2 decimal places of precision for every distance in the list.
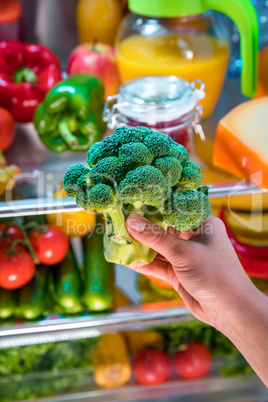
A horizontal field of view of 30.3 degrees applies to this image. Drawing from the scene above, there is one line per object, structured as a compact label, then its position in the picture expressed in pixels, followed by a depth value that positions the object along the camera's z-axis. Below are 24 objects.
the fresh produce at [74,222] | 1.32
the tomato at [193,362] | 1.51
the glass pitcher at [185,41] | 1.18
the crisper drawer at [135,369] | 1.50
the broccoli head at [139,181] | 0.74
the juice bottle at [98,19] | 1.49
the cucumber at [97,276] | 1.29
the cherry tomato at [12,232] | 1.31
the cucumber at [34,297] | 1.25
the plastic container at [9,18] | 1.49
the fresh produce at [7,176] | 1.09
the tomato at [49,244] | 1.29
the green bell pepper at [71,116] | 1.20
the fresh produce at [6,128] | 1.19
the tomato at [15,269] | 1.25
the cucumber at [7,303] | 1.26
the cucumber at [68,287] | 1.28
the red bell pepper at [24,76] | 1.31
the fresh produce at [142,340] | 1.57
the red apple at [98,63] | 1.38
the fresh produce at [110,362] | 1.51
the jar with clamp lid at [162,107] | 1.06
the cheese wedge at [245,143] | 1.07
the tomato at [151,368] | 1.50
